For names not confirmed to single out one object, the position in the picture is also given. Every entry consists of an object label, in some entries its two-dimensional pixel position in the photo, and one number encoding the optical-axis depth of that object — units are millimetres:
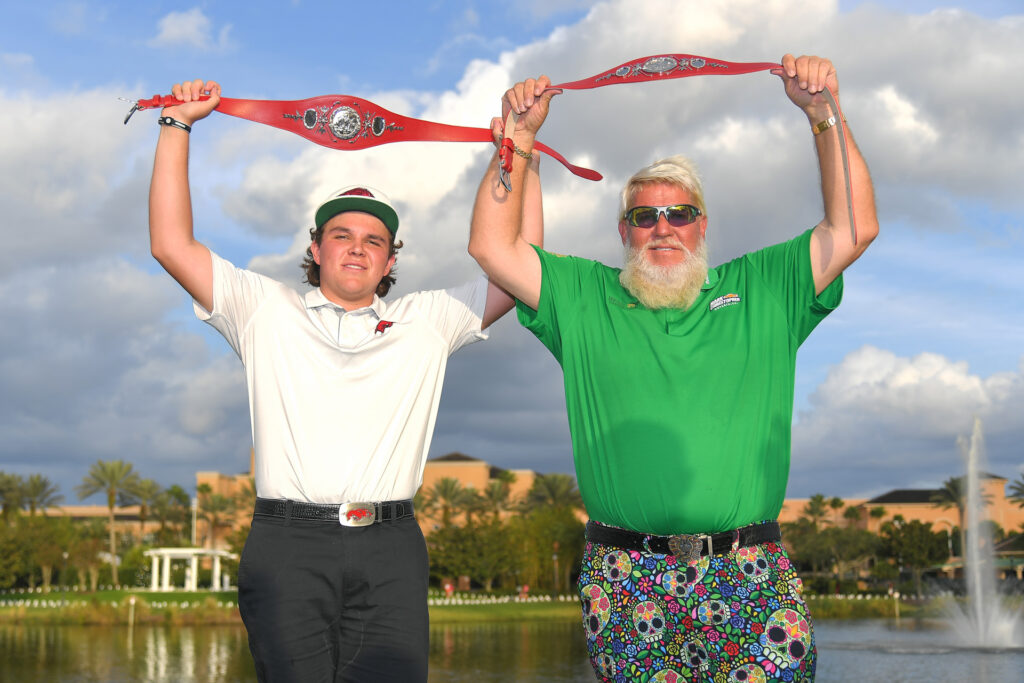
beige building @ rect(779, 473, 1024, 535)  89812
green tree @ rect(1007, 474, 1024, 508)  71938
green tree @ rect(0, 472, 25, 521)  76750
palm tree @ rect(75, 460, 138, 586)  77938
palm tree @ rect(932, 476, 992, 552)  72775
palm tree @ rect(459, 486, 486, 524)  77875
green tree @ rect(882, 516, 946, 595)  68250
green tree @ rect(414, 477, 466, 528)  77438
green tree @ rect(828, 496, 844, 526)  92812
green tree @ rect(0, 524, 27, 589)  61250
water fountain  34156
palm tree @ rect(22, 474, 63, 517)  77938
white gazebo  61188
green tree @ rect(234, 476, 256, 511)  74938
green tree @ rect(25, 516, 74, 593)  62375
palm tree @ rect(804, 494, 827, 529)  89944
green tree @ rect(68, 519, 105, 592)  62344
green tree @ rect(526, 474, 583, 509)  78812
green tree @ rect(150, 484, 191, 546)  85688
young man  3738
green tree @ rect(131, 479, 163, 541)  81000
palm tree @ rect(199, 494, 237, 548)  84500
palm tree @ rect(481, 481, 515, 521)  80938
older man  3352
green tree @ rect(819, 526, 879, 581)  73188
